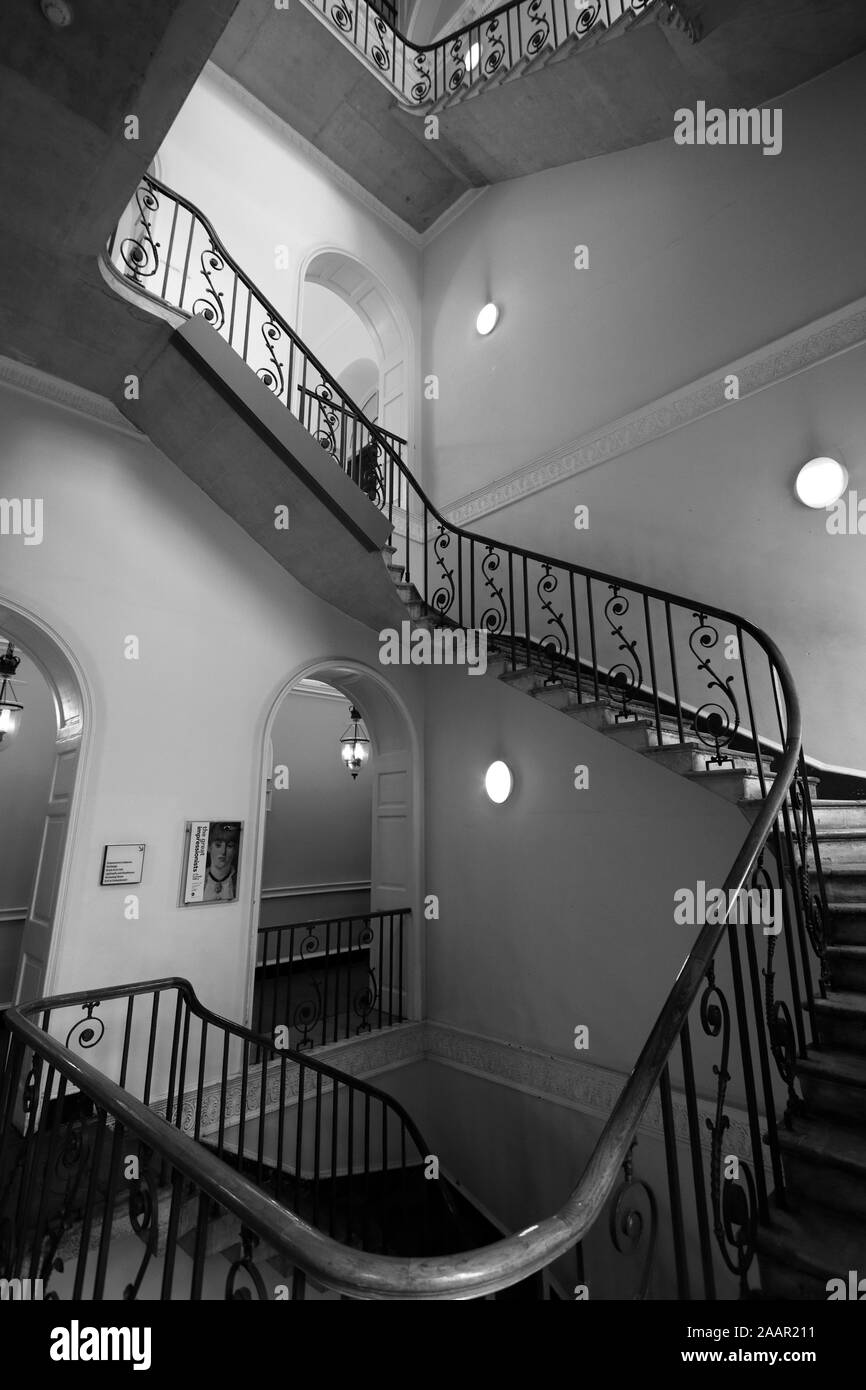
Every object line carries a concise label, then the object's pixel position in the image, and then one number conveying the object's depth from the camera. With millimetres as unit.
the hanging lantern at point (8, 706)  5652
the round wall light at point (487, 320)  7689
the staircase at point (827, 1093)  1882
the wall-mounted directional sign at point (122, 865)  4316
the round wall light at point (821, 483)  4641
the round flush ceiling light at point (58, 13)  2451
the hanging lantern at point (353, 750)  7578
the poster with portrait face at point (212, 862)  4719
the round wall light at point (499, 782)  5840
